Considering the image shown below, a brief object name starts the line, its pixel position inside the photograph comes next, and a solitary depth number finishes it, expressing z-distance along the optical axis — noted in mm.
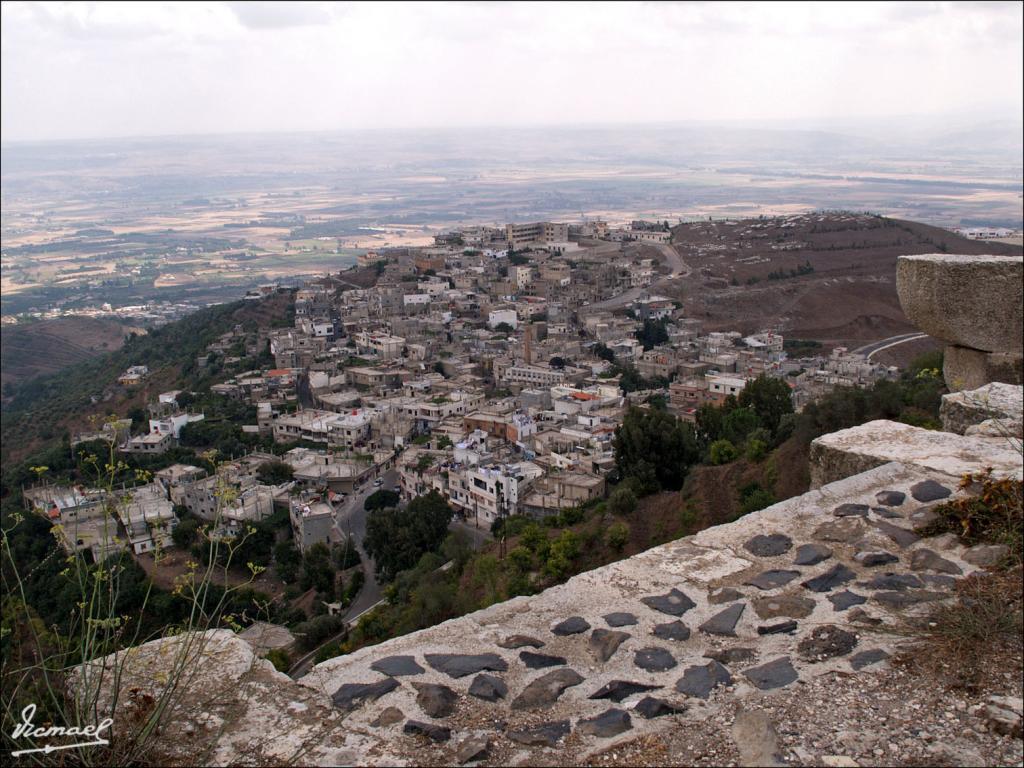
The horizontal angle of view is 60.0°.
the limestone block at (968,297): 4992
